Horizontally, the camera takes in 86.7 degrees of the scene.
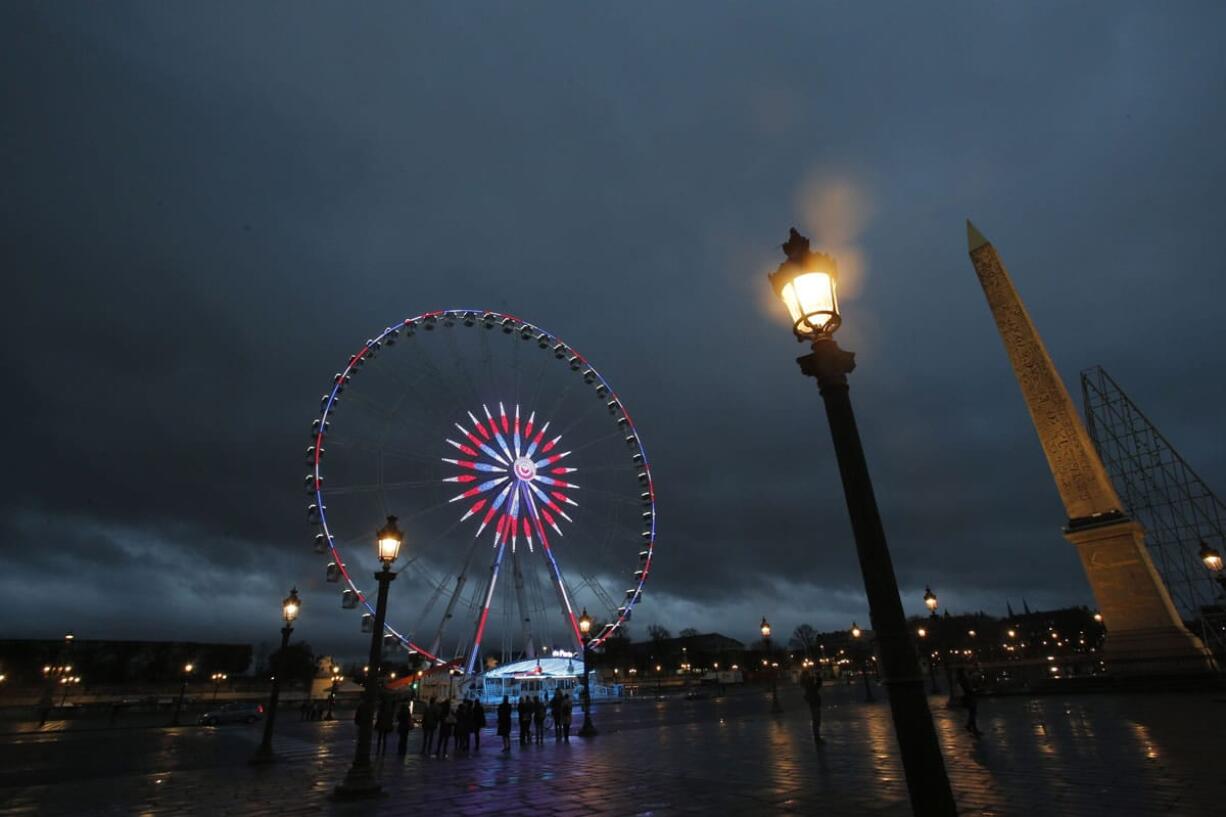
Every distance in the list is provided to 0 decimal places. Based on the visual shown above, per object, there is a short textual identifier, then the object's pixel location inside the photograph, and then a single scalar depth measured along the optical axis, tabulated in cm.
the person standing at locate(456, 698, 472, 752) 1908
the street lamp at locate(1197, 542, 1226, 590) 1773
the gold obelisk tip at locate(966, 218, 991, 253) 2980
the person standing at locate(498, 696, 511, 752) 2062
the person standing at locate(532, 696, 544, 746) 2122
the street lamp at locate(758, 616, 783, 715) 2938
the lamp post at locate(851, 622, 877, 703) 3409
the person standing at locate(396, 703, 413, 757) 1833
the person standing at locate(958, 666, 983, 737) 1481
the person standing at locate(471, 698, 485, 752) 1984
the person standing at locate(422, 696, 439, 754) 1959
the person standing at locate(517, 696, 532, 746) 2081
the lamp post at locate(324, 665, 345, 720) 4727
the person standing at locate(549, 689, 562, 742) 2233
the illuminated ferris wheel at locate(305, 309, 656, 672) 3103
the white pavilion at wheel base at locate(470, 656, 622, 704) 4416
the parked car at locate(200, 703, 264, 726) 3999
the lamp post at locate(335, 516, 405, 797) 1106
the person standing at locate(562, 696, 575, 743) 2183
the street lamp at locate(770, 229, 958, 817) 344
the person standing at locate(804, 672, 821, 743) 1582
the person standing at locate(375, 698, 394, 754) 1973
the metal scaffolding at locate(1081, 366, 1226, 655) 3762
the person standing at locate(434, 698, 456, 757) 1855
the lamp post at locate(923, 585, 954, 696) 2579
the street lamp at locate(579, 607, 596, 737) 2214
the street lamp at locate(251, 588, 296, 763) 1723
